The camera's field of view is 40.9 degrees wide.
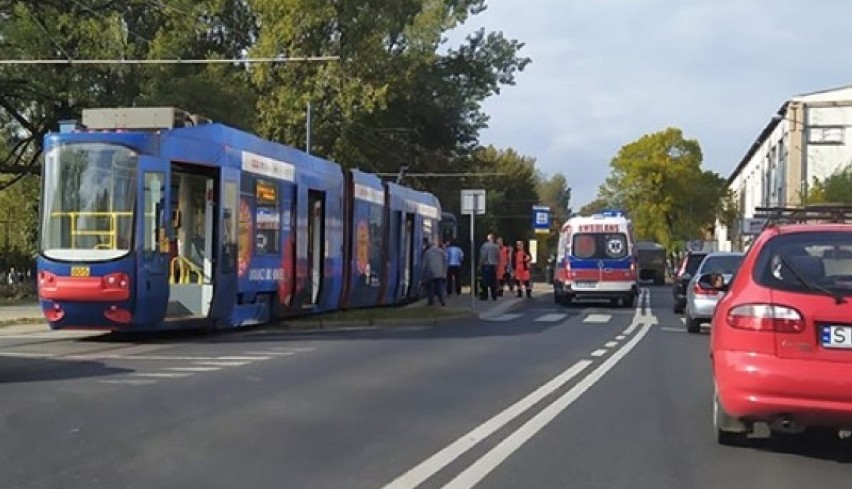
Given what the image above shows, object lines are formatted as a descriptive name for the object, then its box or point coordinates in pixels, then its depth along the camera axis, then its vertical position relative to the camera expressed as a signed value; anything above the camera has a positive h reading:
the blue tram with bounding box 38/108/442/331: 16.78 +0.39
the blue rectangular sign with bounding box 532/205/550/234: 40.59 +1.31
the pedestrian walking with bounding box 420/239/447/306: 27.73 -0.41
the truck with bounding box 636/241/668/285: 69.56 -0.29
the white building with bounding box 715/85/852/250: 74.75 +8.13
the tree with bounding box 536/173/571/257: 129.57 +7.60
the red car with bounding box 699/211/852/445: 7.58 -0.53
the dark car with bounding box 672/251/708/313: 28.56 -0.38
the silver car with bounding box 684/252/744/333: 20.95 -0.66
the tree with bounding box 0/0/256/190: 37.75 +6.17
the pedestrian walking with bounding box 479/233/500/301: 32.19 -0.23
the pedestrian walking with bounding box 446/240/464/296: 34.34 -0.37
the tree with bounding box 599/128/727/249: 98.81 +6.22
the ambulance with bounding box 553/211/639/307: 33.06 -0.09
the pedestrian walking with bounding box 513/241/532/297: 36.53 -0.43
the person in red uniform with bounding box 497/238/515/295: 35.12 -0.40
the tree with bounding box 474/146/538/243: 81.94 +4.45
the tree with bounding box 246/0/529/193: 44.09 +7.29
